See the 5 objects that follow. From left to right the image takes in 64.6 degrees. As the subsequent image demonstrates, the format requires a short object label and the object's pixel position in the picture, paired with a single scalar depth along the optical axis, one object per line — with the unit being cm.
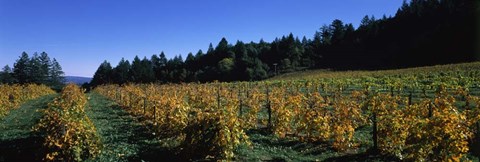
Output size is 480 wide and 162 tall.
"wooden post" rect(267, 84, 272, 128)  2014
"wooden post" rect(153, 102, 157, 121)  2267
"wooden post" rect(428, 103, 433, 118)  1824
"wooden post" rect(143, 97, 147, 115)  2645
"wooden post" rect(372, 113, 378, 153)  1509
